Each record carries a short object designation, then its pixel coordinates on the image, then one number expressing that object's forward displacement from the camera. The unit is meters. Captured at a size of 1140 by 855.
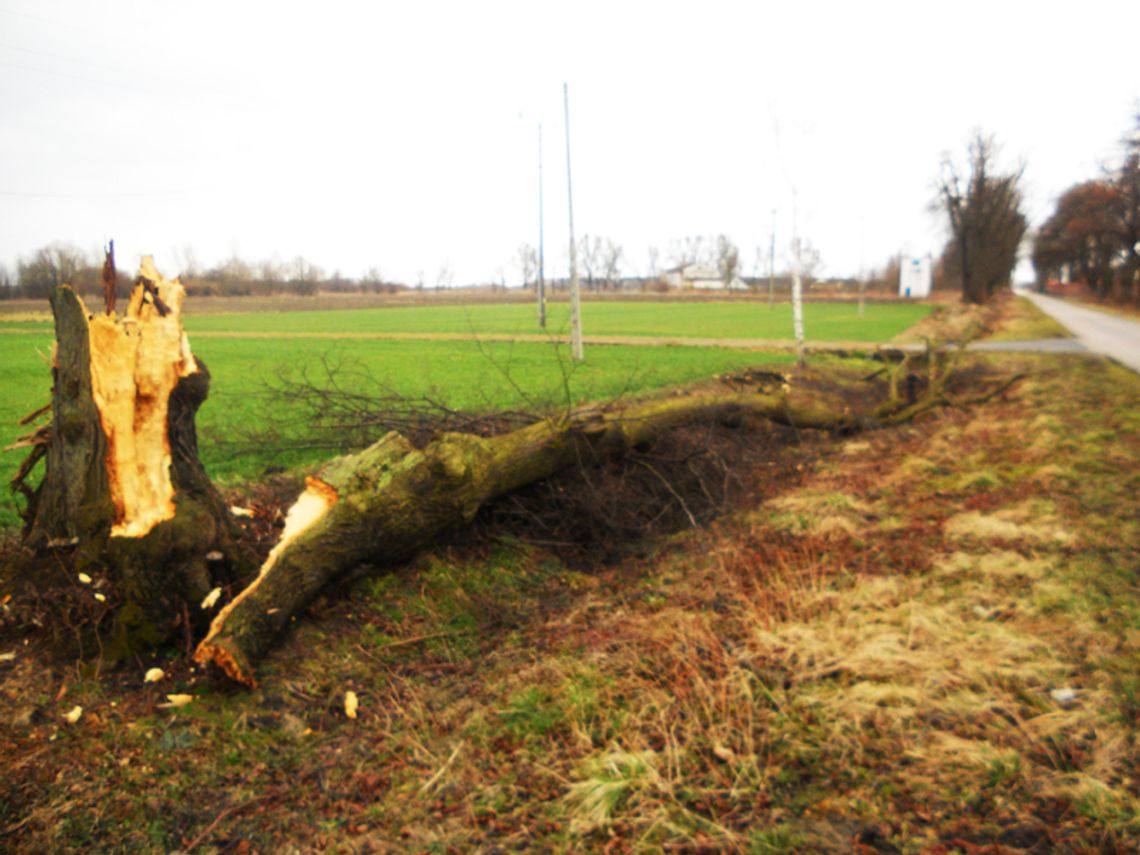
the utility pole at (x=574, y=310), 22.70
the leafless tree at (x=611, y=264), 108.62
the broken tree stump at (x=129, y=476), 4.25
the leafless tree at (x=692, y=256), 142.25
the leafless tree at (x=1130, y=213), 43.79
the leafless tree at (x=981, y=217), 60.91
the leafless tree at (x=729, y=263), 107.75
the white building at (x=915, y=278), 84.44
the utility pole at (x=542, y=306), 34.53
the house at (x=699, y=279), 115.25
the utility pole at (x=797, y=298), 21.00
